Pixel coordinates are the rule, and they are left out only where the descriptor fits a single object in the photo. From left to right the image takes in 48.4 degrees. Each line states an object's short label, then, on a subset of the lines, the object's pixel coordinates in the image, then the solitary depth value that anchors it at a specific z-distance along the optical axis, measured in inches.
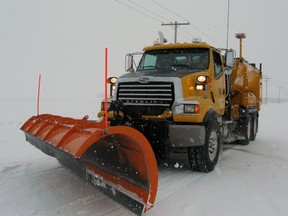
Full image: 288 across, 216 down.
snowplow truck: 210.5
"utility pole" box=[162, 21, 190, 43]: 1192.2
